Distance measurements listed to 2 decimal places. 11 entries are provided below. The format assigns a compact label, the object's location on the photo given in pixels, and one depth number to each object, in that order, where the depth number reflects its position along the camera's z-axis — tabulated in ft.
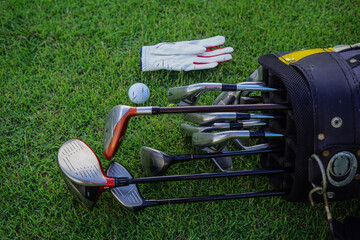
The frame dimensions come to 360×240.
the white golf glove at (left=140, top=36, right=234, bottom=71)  4.21
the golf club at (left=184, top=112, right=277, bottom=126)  3.42
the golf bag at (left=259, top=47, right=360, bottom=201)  3.13
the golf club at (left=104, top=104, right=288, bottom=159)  3.28
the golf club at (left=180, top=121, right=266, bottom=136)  3.47
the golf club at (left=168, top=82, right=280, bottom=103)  3.42
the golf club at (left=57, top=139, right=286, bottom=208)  3.35
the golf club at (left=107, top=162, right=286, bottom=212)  3.37
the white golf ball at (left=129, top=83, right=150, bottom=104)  4.00
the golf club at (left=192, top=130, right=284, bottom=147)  3.34
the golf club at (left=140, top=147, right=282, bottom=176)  3.48
